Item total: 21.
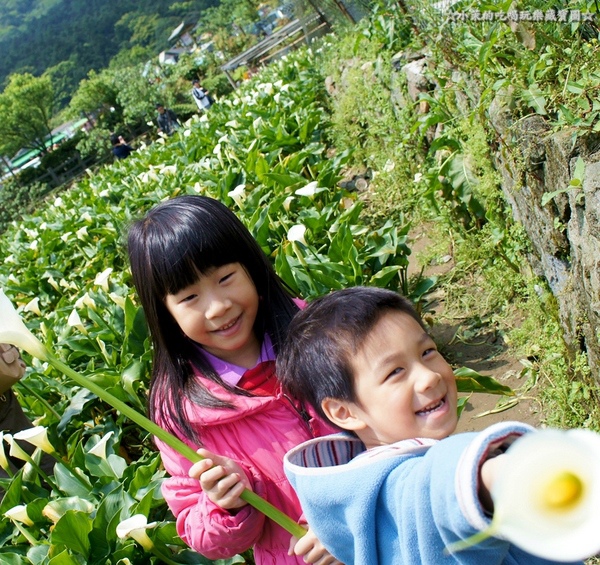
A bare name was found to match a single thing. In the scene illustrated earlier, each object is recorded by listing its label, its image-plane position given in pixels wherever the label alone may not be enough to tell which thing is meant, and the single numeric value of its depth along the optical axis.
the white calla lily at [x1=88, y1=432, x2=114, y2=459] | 2.40
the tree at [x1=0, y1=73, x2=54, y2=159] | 50.12
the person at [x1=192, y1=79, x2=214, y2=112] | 16.61
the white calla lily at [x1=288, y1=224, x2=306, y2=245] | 2.85
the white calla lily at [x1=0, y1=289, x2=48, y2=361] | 1.20
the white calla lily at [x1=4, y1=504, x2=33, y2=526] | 2.22
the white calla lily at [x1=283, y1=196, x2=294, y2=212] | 3.93
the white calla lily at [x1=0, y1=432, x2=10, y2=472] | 2.37
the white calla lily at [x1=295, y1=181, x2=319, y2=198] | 3.49
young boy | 0.80
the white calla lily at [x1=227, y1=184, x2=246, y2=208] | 3.57
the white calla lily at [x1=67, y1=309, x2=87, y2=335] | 3.16
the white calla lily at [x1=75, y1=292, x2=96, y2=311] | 3.48
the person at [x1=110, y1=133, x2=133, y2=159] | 15.94
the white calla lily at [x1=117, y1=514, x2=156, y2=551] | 1.85
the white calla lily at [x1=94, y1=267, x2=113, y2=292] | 3.37
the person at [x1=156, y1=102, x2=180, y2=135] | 19.15
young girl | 1.59
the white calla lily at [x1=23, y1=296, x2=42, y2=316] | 3.48
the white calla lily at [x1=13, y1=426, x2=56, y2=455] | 2.17
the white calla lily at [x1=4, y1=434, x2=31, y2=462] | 2.28
